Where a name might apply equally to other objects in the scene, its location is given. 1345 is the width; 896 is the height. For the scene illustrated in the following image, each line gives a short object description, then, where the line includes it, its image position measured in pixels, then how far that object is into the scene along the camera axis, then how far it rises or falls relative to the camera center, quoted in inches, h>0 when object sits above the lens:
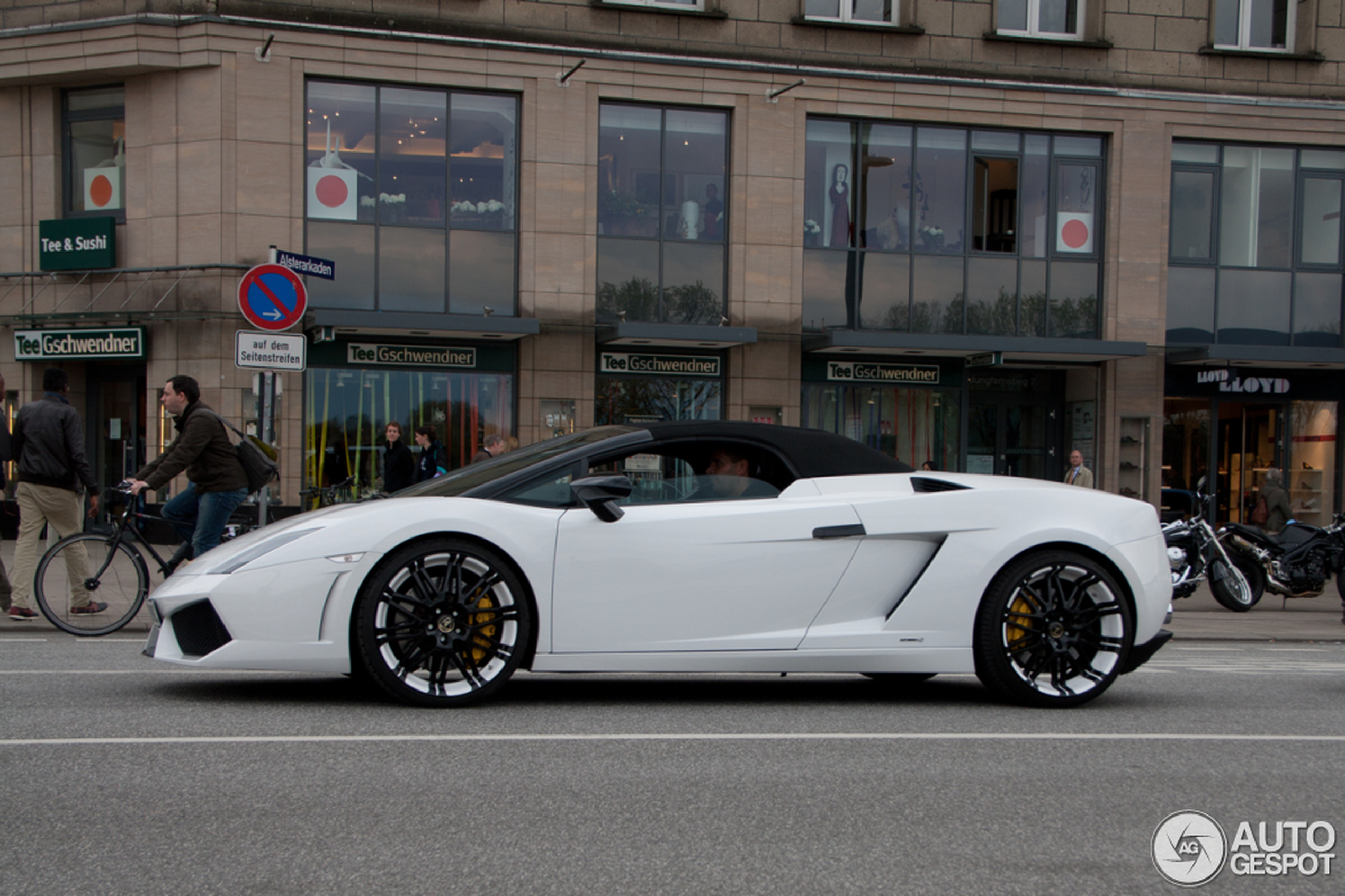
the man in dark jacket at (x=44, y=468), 369.4 -29.2
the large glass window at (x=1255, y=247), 845.8 +99.4
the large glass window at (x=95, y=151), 742.5 +132.5
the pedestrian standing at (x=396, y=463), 654.5 -46.0
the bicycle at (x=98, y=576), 349.4 -58.9
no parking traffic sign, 405.1 +25.5
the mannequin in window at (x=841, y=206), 807.1 +116.3
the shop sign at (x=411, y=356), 743.1 +12.6
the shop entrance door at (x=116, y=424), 761.6 -32.5
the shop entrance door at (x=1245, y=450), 879.1 -42.4
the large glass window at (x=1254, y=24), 846.5 +252.0
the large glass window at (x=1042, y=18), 823.1 +246.8
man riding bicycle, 355.3 -28.7
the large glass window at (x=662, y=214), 775.1 +105.4
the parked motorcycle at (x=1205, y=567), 548.1 -78.6
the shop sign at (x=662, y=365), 783.7 +10.2
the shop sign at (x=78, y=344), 729.0 +15.9
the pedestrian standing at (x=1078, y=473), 684.1 -47.2
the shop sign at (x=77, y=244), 731.4 +75.5
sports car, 213.8 -35.2
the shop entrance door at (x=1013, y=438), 864.3 -36.3
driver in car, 232.8 -18.2
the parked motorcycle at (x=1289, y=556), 550.3 -73.9
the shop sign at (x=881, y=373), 821.1 +7.7
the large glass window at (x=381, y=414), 736.3 -22.5
